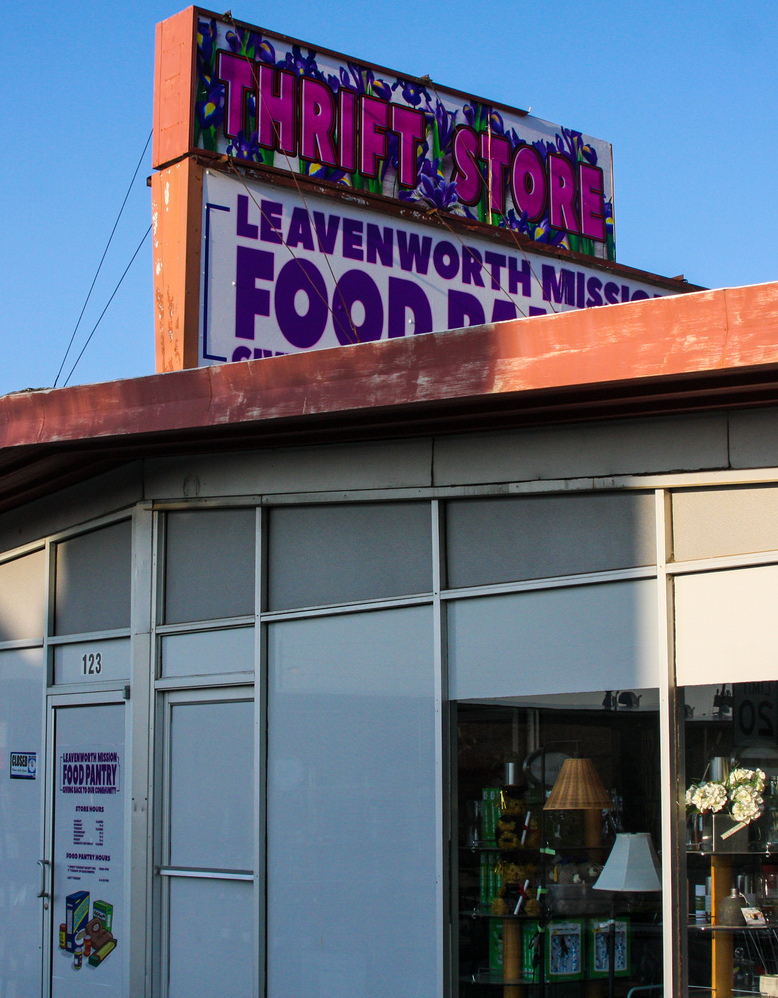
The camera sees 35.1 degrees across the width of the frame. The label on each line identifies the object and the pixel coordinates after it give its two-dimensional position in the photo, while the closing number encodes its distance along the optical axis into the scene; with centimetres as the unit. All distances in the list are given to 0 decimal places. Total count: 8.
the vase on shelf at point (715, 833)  557
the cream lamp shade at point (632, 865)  571
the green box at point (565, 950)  602
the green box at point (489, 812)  639
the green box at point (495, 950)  630
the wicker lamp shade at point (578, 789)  599
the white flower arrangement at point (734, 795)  551
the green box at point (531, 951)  620
